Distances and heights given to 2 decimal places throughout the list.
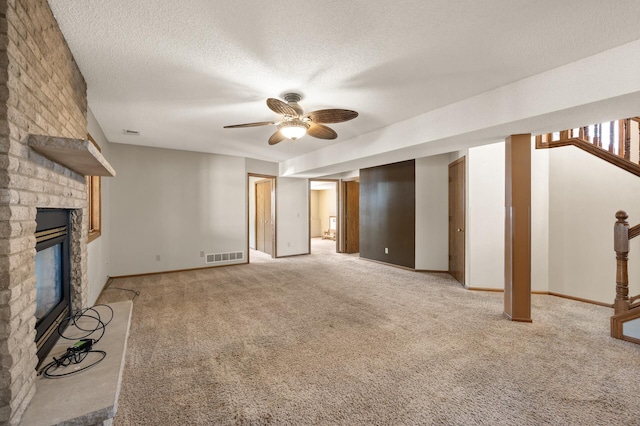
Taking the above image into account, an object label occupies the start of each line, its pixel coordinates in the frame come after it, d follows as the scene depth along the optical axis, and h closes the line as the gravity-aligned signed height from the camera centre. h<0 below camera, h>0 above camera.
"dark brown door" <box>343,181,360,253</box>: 8.27 -0.13
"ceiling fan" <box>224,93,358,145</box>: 2.64 +0.95
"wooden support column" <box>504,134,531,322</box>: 3.18 -0.17
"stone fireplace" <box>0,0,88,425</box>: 1.20 +0.21
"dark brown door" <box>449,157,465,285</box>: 4.79 -0.10
